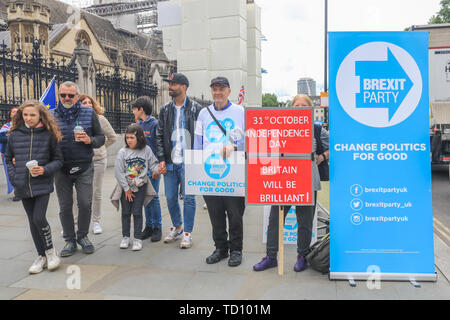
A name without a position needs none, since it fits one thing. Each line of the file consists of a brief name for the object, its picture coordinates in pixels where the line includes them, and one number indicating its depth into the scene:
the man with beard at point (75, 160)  4.70
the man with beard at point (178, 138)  4.96
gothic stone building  32.75
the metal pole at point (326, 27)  19.16
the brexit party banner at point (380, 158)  3.80
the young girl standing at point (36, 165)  4.09
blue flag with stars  7.70
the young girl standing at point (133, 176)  5.02
